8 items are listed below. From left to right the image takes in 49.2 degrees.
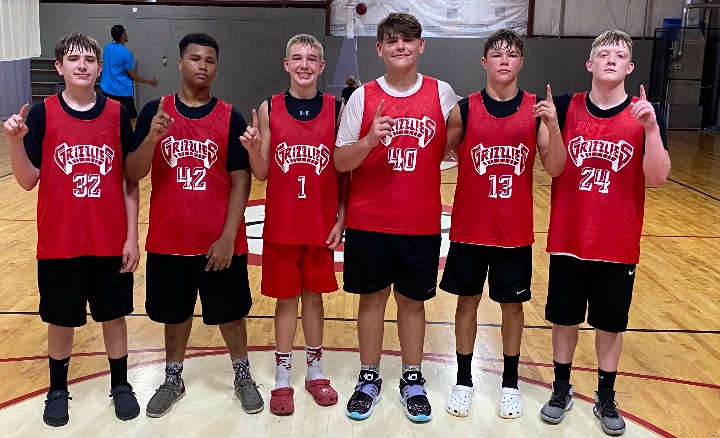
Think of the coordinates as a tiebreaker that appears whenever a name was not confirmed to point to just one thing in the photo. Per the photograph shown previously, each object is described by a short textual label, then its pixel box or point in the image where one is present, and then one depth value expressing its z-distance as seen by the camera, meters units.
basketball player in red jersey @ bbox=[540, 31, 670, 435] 3.07
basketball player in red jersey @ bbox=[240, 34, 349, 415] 3.24
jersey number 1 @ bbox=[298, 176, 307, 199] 3.25
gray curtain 13.95
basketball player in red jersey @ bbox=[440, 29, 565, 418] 3.14
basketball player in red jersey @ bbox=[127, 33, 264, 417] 3.15
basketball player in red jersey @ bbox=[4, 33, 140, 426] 3.01
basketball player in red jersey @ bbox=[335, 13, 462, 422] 3.14
